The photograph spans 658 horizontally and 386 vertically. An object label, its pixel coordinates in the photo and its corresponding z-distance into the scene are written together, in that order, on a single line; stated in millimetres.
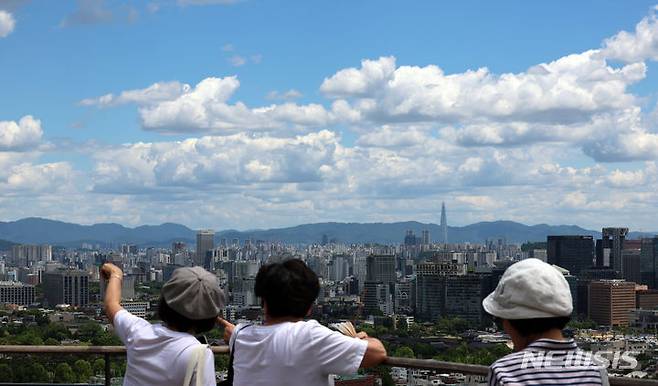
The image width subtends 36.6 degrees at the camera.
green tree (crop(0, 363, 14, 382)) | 4004
